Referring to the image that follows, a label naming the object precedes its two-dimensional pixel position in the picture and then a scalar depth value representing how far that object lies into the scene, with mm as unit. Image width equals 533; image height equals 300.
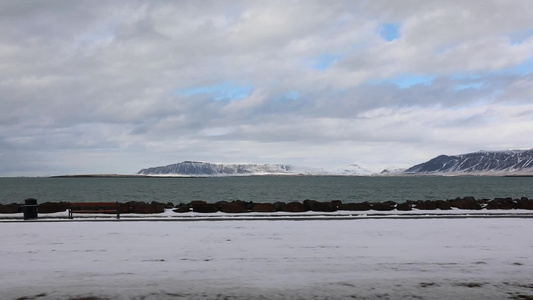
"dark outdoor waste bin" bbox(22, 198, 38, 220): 21891
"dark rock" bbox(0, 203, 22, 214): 26281
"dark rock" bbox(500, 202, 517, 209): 28781
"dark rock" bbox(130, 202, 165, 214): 25408
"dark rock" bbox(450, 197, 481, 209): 28266
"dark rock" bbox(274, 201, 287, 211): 27619
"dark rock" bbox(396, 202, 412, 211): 27672
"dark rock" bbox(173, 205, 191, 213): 26431
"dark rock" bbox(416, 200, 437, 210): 28594
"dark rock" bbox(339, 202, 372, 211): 28284
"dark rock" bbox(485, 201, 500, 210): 28984
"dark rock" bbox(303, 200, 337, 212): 27266
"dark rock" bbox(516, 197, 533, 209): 28359
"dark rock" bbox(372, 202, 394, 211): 27884
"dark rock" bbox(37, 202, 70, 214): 27023
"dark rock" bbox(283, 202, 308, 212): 27056
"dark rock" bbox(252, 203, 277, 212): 26781
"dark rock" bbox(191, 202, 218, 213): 26234
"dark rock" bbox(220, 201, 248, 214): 25922
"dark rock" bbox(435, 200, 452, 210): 28208
